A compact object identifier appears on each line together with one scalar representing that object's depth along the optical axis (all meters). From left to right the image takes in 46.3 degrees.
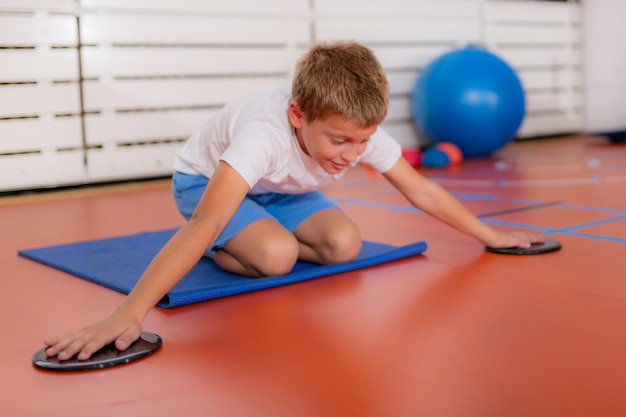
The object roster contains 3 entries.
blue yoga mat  2.00
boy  1.60
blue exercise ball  5.08
